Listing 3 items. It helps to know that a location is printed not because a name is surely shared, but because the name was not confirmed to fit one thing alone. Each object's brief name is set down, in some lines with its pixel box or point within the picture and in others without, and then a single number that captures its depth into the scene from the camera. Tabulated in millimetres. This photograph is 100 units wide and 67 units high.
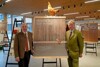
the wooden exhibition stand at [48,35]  2688
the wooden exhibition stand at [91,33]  6151
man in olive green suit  2588
